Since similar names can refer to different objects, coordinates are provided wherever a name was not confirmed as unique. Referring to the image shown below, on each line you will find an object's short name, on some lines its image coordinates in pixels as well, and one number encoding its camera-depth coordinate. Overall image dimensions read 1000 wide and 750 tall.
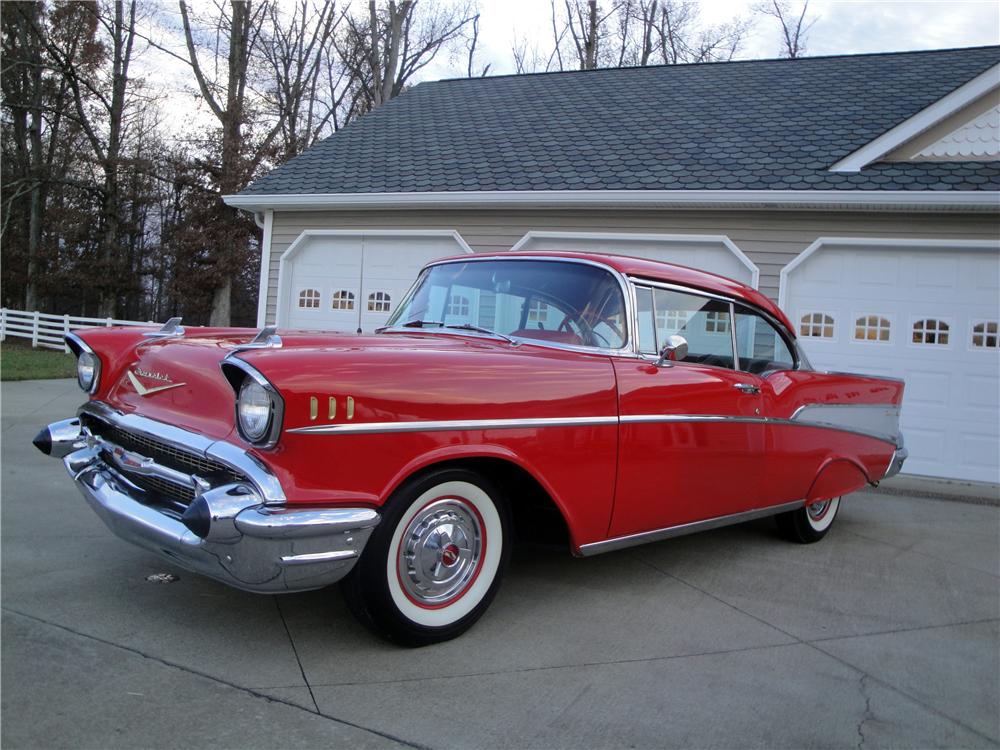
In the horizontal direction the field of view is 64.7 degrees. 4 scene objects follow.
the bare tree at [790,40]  27.03
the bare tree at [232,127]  24.95
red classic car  2.59
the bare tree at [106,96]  23.84
